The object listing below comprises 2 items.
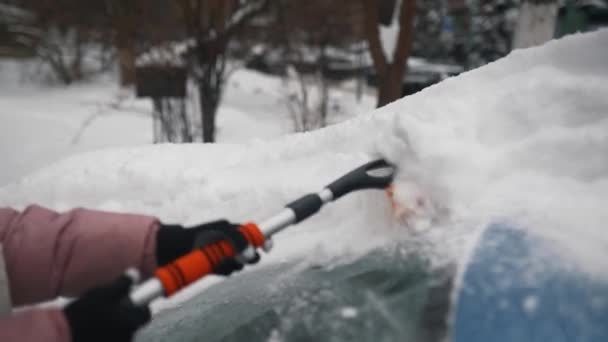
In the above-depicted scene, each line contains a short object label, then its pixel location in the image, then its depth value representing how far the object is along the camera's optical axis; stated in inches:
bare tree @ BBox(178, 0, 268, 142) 188.2
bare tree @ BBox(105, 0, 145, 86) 244.9
